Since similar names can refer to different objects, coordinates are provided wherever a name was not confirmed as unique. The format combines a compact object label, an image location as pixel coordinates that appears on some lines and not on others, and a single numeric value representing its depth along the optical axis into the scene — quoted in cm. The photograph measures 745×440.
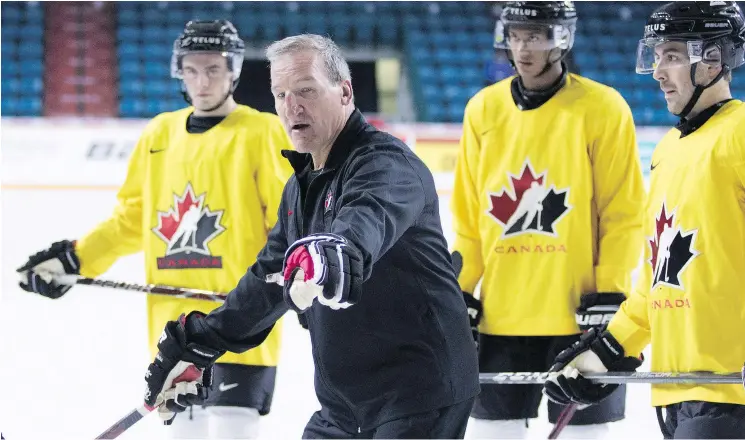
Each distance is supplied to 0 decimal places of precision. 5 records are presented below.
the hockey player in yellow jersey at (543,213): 604
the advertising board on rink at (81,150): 1475
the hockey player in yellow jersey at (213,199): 633
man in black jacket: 381
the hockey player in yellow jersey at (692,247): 455
